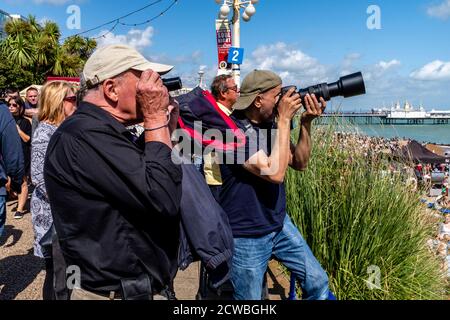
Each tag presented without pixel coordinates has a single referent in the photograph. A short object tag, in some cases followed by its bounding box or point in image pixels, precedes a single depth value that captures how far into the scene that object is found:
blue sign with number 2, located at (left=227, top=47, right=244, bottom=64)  9.60
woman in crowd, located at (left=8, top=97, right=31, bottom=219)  6.65
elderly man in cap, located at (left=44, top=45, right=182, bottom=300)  1.46
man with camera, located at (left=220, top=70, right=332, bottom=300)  2.42
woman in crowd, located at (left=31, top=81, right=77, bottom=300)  3.33
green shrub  3.50
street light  11.07
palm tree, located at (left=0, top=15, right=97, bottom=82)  26.75
